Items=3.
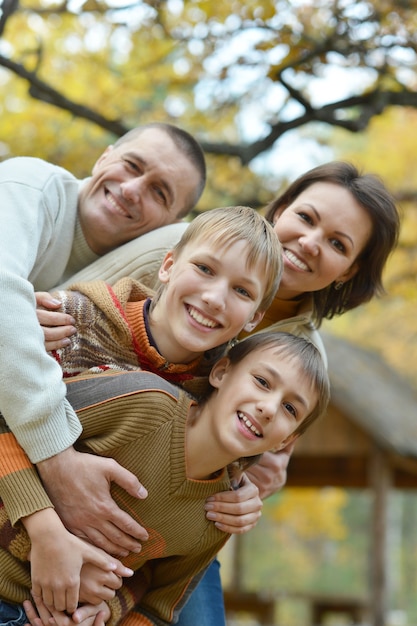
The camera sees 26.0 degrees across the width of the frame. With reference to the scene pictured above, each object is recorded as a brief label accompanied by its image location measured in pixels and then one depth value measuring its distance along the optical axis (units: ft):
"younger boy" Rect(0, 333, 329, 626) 8.55
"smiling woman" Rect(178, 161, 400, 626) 10.87
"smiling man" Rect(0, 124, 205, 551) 8.20
